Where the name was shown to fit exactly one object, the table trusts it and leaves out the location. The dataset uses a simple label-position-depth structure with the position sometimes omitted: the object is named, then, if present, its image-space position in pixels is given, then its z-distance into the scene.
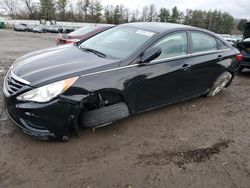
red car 6.05
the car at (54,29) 35.17
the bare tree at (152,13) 63.53
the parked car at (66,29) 35.90
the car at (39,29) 32.06
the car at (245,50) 5.31
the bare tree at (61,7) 53.16
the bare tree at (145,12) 65.56
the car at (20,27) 31.94
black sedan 2.17
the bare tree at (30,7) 54.60
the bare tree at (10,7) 58.56
